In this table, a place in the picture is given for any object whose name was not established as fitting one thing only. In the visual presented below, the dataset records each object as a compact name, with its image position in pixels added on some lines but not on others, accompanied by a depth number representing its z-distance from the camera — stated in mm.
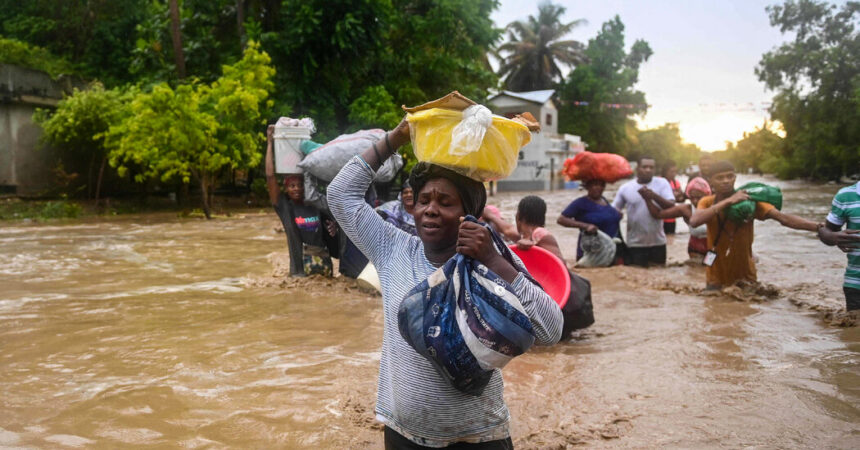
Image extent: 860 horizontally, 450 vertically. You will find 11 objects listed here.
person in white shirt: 8406
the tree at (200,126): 16188
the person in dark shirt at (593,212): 8156
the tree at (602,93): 50094
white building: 42906
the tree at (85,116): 17156
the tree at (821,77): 32094
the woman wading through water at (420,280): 1856
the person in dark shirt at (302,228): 6711
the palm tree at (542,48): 53656
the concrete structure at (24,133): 18125
